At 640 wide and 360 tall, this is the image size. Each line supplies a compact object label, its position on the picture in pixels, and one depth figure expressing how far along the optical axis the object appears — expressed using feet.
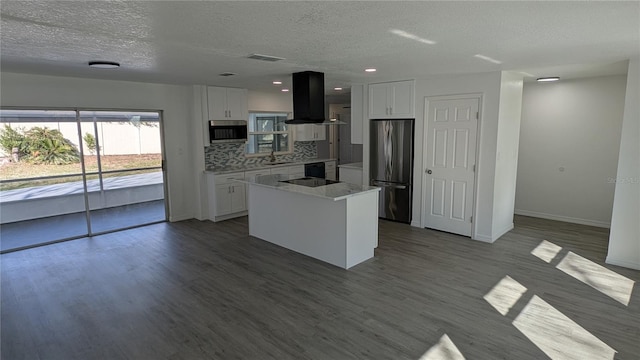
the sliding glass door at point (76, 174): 16.15
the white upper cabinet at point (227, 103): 20.49
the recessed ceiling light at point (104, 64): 12.62
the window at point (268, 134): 24.18
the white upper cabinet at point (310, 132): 26.08
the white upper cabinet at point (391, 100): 18.13
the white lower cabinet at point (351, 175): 21.16
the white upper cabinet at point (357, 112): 20.21
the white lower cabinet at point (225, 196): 20.29
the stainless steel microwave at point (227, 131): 20.66
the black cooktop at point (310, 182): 15.34
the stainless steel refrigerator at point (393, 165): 18.78
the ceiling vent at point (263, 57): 11.66
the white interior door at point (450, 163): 16.48
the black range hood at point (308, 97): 15.16
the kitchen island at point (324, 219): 13.37
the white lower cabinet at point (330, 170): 26.56
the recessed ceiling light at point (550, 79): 17.24
